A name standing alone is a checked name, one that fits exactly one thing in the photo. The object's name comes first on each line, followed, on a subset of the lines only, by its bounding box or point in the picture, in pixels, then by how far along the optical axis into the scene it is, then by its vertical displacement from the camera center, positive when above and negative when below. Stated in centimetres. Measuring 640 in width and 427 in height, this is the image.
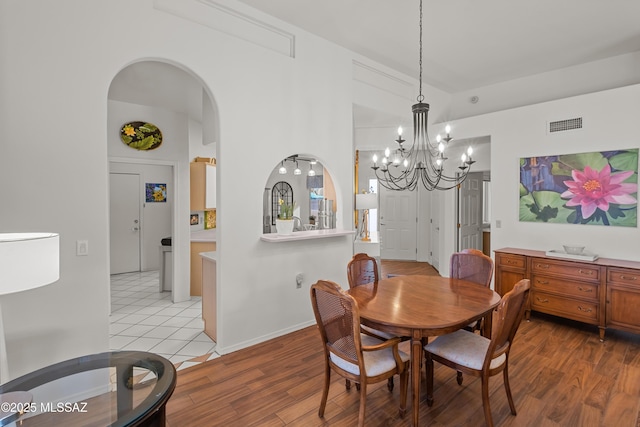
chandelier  263 +55
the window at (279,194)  835 +49
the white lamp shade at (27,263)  127 -20
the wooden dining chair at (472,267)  299 -54
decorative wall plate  438 +109
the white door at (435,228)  666 -34
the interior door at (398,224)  771 -29
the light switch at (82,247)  233 -24
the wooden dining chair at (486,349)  190 -91
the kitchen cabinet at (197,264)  484 -76
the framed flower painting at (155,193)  668 +44
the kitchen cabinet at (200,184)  518 +48
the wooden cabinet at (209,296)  331 -88
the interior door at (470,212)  585 -1
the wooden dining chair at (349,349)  187 -86
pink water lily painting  365 +28
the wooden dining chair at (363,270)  294 -54
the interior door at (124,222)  629 -16
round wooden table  195 -66
